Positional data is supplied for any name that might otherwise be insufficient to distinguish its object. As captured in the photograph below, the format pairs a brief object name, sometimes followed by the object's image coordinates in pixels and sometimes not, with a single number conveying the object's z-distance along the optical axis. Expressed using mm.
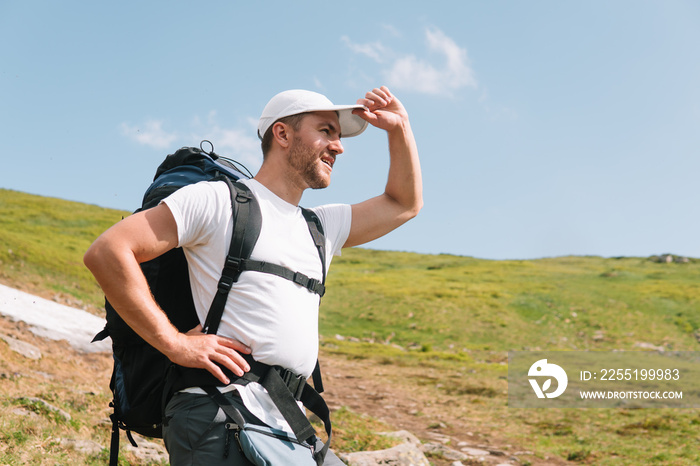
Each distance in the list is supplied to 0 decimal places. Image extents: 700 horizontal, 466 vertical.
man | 3188
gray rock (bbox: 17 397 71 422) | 8234
